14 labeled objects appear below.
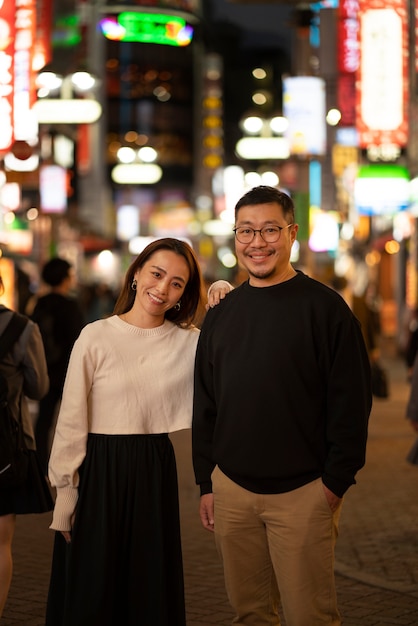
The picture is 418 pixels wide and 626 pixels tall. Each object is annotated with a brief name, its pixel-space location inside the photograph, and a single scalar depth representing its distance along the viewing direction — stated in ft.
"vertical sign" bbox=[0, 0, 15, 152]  48.11
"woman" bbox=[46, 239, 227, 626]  16.53
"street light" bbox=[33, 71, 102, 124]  75.97
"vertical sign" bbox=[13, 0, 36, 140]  49.83
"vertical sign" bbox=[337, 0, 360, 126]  63.26
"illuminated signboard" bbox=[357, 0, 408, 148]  62.18
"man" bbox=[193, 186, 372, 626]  15.71
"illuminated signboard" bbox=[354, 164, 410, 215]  91.66
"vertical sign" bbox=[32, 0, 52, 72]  52.80
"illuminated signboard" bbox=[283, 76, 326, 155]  75.51
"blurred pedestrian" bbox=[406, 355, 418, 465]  26.66
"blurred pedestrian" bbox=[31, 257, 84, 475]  36.99
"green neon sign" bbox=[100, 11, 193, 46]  73.87
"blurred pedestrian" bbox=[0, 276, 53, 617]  20.03
